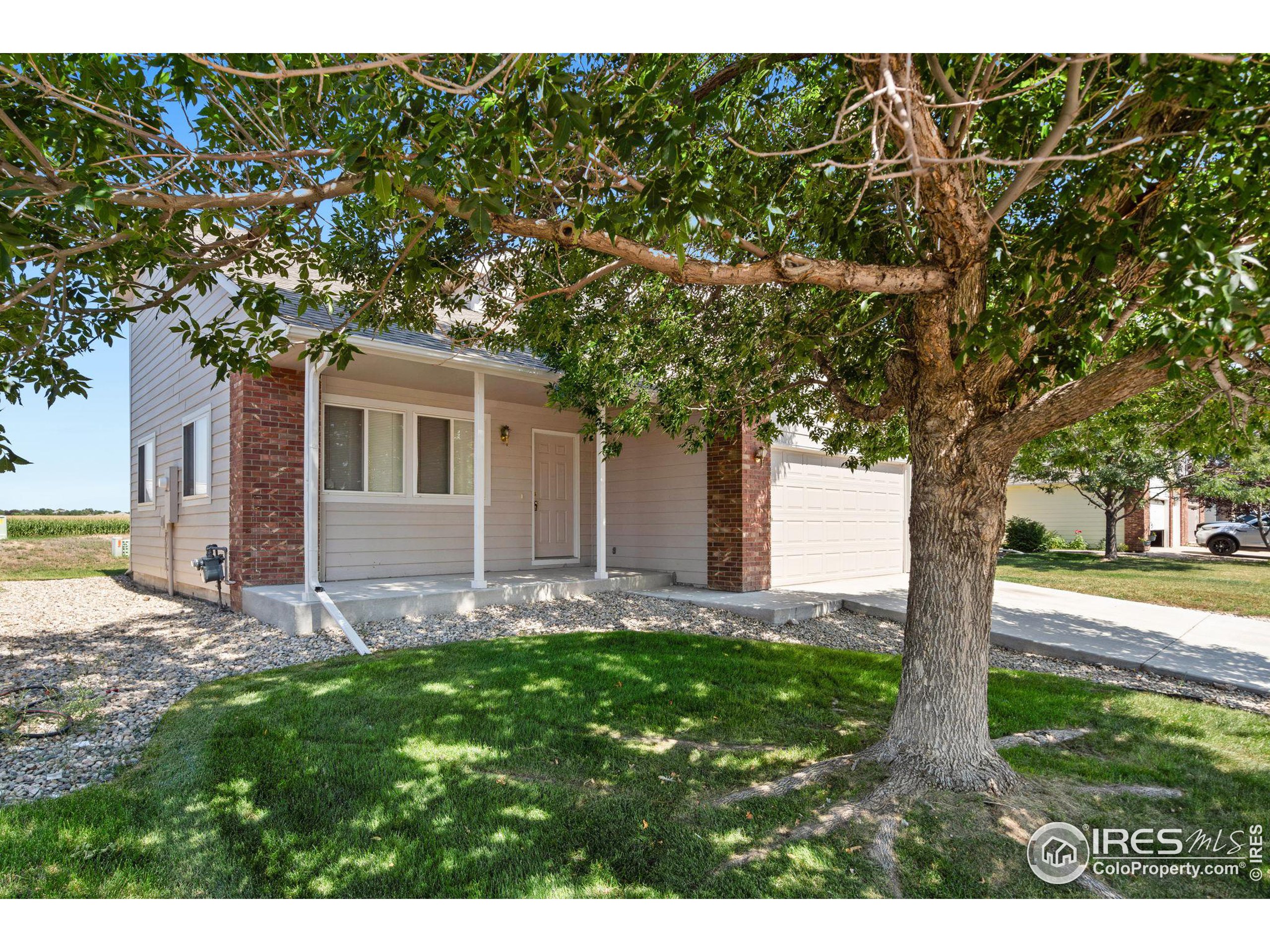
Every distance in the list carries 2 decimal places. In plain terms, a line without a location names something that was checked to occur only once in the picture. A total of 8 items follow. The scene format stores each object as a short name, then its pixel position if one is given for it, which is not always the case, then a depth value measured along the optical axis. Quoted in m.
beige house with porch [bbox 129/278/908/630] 7.97
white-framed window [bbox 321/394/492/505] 8.88
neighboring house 22.80
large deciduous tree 2.68
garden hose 4.22
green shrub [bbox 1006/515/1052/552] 21.22
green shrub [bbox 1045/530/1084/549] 21.80
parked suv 21.03
